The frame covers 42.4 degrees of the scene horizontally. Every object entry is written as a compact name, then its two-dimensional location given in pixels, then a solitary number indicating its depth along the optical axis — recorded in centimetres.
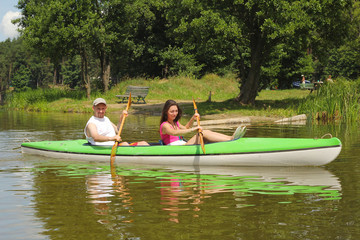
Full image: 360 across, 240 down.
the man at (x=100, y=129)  904
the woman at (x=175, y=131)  858
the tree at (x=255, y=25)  1892
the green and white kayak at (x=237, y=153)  808
